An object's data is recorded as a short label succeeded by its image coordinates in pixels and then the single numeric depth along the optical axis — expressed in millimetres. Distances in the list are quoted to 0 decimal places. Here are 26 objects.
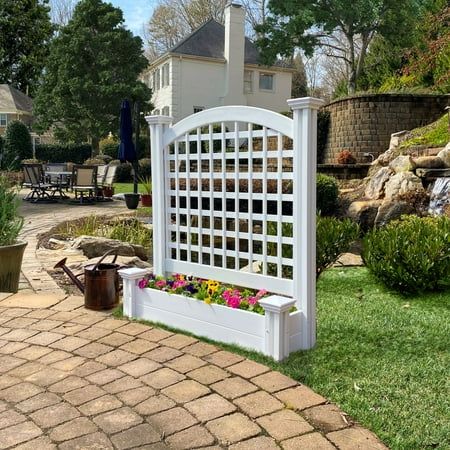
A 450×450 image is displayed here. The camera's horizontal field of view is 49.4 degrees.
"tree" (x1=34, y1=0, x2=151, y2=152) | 21500
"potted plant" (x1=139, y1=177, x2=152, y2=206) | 10336
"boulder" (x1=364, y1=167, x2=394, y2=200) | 9048
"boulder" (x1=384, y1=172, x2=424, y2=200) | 8203
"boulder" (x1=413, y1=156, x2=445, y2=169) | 8602
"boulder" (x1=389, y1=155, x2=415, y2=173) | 8812
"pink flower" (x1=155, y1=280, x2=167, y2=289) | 3320
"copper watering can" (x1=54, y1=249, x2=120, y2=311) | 3465
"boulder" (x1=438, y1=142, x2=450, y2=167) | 8570
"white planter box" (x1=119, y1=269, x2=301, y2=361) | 2586
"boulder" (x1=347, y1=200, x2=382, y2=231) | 8000
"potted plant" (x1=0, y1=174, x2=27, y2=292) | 3961
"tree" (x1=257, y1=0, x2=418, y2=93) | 18750
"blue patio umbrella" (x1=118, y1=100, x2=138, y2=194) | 10055
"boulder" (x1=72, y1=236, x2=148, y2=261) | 5383
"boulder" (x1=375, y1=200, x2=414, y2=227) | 7707
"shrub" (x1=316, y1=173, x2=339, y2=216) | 8523
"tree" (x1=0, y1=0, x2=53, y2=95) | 25547
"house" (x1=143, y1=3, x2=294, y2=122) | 23828
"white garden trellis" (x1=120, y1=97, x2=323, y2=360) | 2619
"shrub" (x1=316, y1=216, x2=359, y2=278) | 4227
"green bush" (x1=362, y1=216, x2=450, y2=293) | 3814
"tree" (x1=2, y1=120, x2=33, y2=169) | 18811
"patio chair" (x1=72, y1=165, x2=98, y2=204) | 11023
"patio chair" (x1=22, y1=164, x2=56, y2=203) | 11320
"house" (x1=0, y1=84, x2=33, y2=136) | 28312
